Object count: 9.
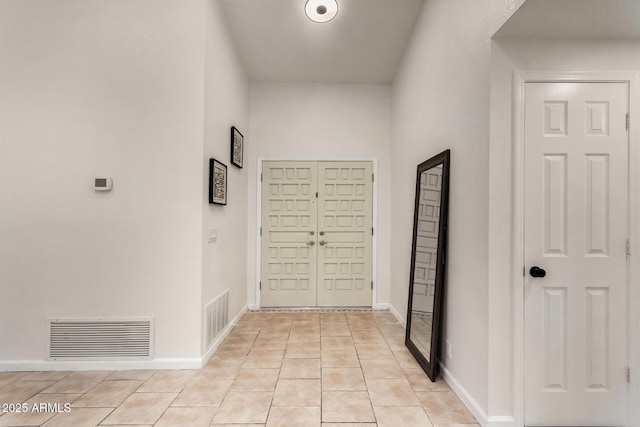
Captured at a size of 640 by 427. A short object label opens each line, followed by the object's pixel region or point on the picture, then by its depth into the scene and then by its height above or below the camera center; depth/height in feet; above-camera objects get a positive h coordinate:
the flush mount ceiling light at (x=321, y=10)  10.15 +6.87
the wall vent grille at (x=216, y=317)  9.17 -3.17
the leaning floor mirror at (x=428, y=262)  8.02 -1.19
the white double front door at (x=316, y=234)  14.67 -0.73
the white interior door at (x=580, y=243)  6.17 -0.42
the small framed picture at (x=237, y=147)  11.74 +2.77
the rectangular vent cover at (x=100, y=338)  8.45 -3.29
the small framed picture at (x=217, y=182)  9.33 +1.09
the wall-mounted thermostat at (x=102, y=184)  8.50 +0.85
